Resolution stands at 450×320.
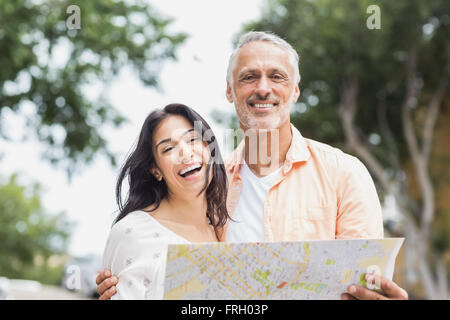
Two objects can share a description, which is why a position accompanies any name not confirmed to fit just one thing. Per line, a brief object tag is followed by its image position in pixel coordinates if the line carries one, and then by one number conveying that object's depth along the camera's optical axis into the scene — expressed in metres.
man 2.38
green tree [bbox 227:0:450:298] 12.61
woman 2.19
